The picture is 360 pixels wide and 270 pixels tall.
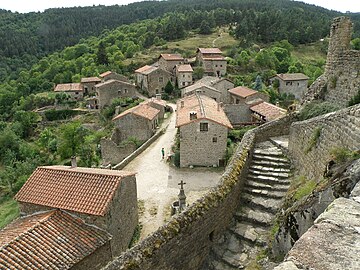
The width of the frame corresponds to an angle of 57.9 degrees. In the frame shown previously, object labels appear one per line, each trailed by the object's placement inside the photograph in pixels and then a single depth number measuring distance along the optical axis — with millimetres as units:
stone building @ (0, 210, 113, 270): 10117
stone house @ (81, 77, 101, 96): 67094
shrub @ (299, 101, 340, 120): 13099
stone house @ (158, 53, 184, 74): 66719
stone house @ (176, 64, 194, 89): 58562
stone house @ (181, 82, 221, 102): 42188
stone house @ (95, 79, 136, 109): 55938
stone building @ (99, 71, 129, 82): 61375
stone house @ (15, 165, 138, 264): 12203
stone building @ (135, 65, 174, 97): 58438
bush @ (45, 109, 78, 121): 60772
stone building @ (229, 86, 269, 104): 42594
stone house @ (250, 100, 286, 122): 32819
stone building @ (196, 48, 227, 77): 64562
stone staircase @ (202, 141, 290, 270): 7309
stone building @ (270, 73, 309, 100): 56406
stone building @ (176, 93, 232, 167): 23422
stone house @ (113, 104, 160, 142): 35312
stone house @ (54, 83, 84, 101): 66562
